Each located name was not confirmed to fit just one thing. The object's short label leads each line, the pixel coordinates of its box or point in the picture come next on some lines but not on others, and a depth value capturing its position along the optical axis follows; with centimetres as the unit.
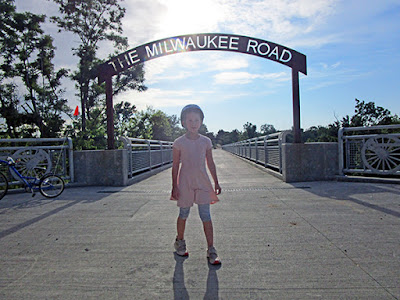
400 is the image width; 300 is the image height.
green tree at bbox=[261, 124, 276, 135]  11604
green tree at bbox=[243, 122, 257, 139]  8228
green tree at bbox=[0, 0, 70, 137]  2389
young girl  302
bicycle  664
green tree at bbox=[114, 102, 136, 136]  3006
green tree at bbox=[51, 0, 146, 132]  2495
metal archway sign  909
